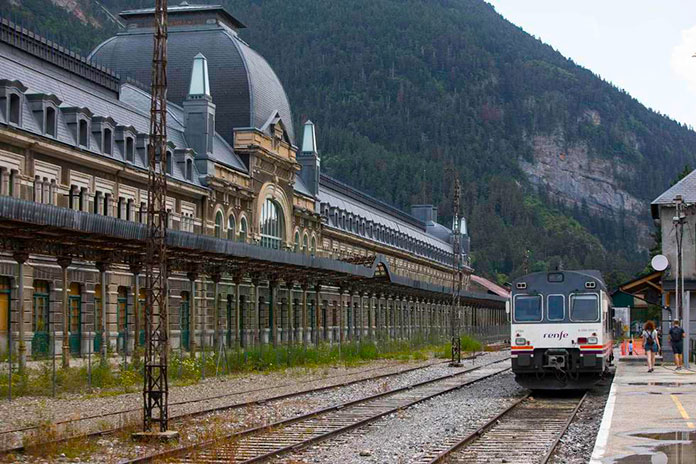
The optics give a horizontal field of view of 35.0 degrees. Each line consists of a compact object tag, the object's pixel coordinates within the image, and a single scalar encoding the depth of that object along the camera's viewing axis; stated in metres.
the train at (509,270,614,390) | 27.81
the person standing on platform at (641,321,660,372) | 35.81
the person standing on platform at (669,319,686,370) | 36.50
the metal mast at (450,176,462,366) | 46.69
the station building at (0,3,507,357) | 33.72
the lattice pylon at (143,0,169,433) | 17.52
